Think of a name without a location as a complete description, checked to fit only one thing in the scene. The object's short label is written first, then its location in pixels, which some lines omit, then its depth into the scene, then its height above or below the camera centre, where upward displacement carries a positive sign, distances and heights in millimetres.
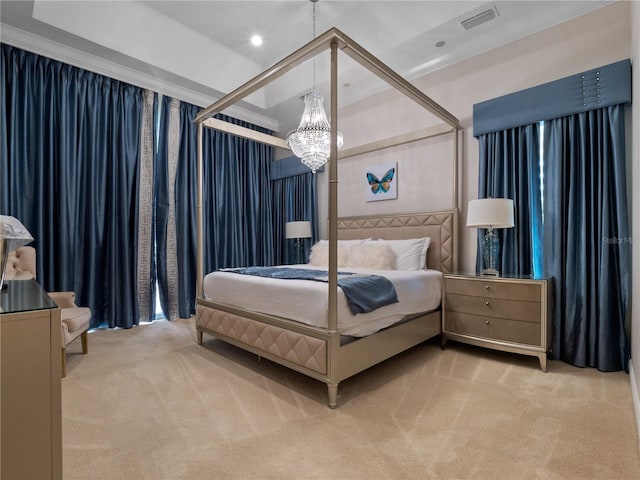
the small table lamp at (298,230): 4918 +185
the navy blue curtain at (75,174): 3350 +755
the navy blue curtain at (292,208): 5188 +553
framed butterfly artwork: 4281 +778
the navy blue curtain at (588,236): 2670 +32
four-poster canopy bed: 2164 -552
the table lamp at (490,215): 2928 +227
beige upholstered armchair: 2771 -487
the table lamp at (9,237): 1136 +29
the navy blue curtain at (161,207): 4375 +476
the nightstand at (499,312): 2709 -609
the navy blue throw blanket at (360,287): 2312 -324
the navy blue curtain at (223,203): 4574 +600
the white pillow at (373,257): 3615 -165
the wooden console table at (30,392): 894 -398
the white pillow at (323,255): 3986 -149
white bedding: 2297 -433
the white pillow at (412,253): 3605 -122
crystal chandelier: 3414 +1077
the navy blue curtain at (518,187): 3156 +506
